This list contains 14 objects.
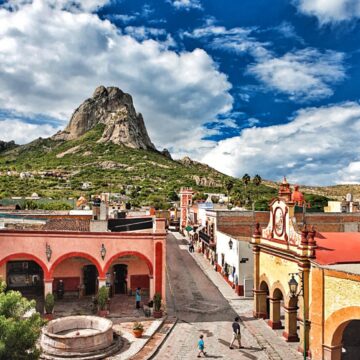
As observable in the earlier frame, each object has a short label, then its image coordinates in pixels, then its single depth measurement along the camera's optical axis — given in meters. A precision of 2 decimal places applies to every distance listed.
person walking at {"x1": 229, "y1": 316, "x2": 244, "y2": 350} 19.53
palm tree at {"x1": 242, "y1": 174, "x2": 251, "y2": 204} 67.24
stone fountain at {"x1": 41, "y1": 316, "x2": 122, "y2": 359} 17.75
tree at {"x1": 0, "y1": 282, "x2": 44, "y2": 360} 12.44
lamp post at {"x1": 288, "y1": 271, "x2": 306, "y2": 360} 14.86
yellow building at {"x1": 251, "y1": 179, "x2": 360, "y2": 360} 15.83
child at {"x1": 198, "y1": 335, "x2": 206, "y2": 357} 18.22
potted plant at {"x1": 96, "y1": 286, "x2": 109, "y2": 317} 23.31
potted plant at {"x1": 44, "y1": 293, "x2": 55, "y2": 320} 22.81
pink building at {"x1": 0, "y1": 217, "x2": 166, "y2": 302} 23.84
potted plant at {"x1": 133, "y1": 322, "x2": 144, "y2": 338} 20.34
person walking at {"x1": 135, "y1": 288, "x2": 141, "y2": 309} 24.90
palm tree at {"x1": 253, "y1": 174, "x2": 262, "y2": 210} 66.62
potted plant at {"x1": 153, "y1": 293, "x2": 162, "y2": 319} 23.67
